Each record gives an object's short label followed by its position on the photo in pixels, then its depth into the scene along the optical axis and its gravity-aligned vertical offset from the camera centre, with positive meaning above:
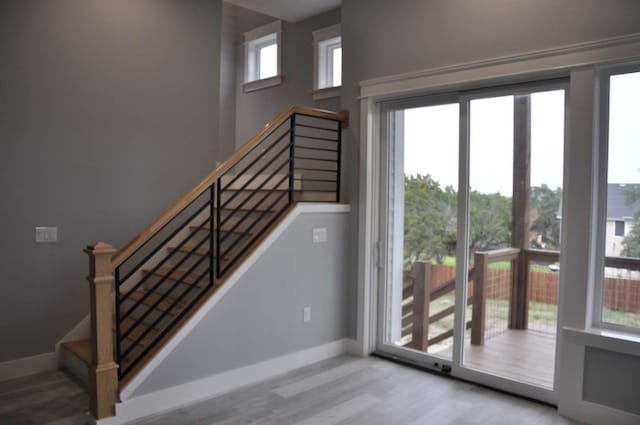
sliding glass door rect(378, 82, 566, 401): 3.20 -0.28
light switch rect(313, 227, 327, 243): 3.89 -0.34
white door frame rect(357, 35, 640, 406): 2.83 +0.77
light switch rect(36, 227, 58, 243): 3.61 -0.33
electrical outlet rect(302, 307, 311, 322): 3.85 -0.96
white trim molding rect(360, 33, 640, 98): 2.74 +0.83
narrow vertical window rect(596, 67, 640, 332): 2.82 -0.07
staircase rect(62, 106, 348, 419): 2.78 -0.49
